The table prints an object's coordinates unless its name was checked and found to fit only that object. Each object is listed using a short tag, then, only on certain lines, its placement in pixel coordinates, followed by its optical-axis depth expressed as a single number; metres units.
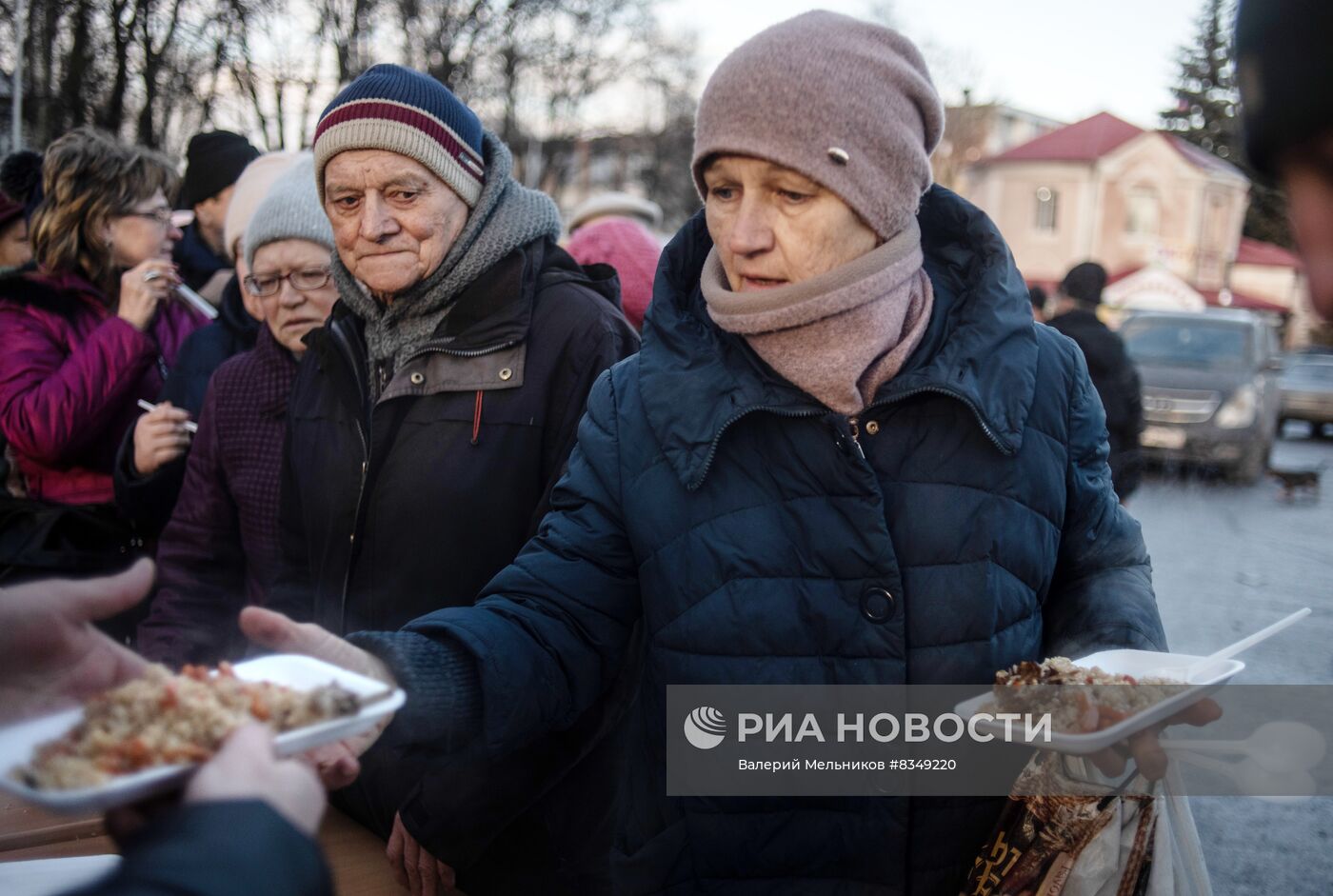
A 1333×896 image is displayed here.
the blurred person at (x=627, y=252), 4.36
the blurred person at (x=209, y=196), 4.71
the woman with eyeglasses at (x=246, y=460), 2.72
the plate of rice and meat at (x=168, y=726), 1.06
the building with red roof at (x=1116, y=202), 45.38
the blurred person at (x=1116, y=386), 6.32
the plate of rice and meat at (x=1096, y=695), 1.44
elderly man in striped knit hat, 2.21
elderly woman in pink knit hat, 1.74
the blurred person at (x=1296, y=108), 1.00
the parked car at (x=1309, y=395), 21.09
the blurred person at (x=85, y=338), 3.34
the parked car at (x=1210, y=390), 13.13
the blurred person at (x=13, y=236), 4.55
